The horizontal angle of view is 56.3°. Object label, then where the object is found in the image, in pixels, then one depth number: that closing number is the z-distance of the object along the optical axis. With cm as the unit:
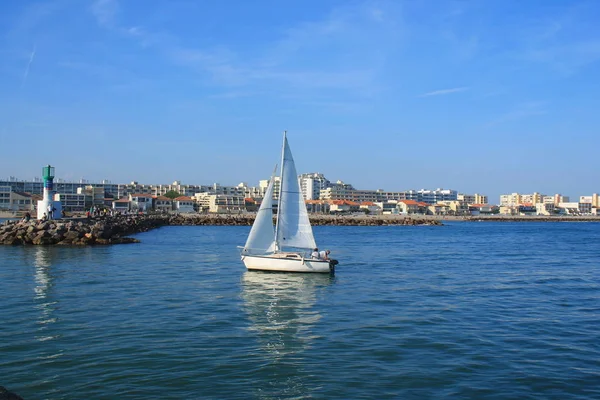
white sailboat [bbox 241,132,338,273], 2617
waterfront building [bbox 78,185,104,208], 15395
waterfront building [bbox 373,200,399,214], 19519
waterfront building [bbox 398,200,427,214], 19668
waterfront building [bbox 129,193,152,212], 14538
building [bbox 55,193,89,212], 13862
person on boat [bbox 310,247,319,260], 2565
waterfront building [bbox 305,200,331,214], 18050
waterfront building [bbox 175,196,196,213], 16340
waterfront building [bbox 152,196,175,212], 16414
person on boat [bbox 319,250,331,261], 2573
